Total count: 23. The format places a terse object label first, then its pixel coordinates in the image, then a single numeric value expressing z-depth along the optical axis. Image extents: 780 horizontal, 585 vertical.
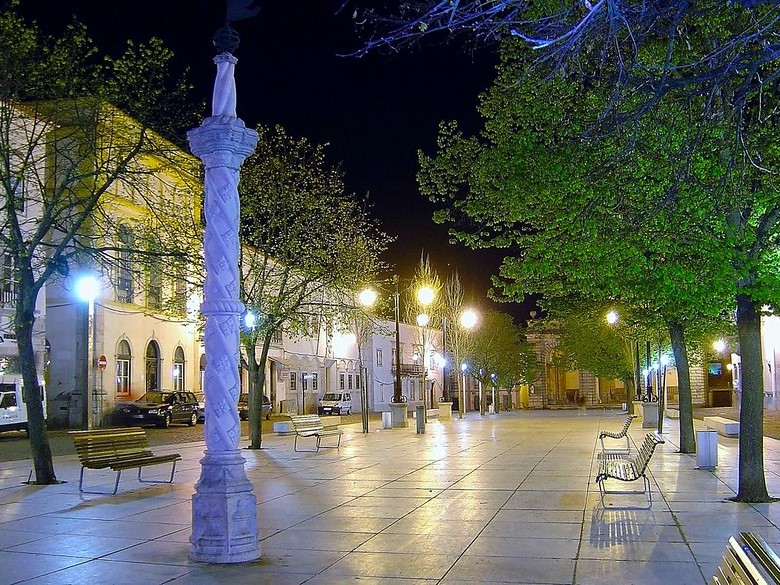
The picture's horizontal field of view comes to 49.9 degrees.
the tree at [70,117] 15.08
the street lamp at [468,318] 45.31
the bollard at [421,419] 30.50
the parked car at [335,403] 54.66
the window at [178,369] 46.06
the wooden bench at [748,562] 3.82
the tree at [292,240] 22.62
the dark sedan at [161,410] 37.31
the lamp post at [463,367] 57.38
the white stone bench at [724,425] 26.12
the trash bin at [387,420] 34.56
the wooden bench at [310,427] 21.69
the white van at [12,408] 29.61
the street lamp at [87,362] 37.69
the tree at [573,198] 10.64
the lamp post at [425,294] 34.03
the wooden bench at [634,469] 11.59
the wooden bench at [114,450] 13.10
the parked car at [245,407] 46.00
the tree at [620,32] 6.05
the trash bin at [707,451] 16.17
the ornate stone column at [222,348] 8.34
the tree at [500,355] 62.47
